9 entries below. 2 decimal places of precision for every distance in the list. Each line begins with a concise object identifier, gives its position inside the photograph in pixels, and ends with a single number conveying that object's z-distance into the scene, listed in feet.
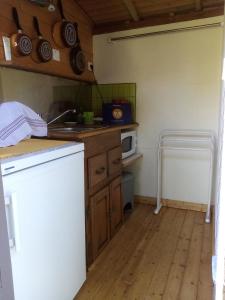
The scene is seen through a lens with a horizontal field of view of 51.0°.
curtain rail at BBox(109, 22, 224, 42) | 7.08
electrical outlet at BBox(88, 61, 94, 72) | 8.41
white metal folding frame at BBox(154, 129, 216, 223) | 7.56
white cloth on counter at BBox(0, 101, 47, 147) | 3.90
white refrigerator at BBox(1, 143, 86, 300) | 2.94
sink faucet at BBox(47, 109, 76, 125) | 7.02
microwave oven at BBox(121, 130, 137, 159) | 7.43
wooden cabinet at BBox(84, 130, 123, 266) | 5.06
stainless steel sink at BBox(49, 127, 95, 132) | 5.80
